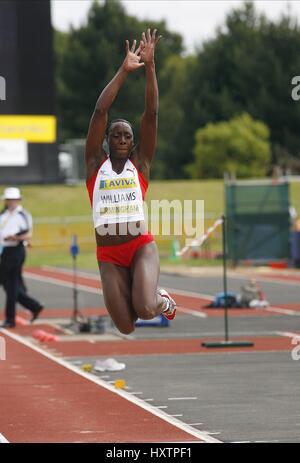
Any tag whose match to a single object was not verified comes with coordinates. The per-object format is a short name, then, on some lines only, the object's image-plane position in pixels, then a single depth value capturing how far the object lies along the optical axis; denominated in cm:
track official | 2139
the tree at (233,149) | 7919
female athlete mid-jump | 1084
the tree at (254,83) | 8538
